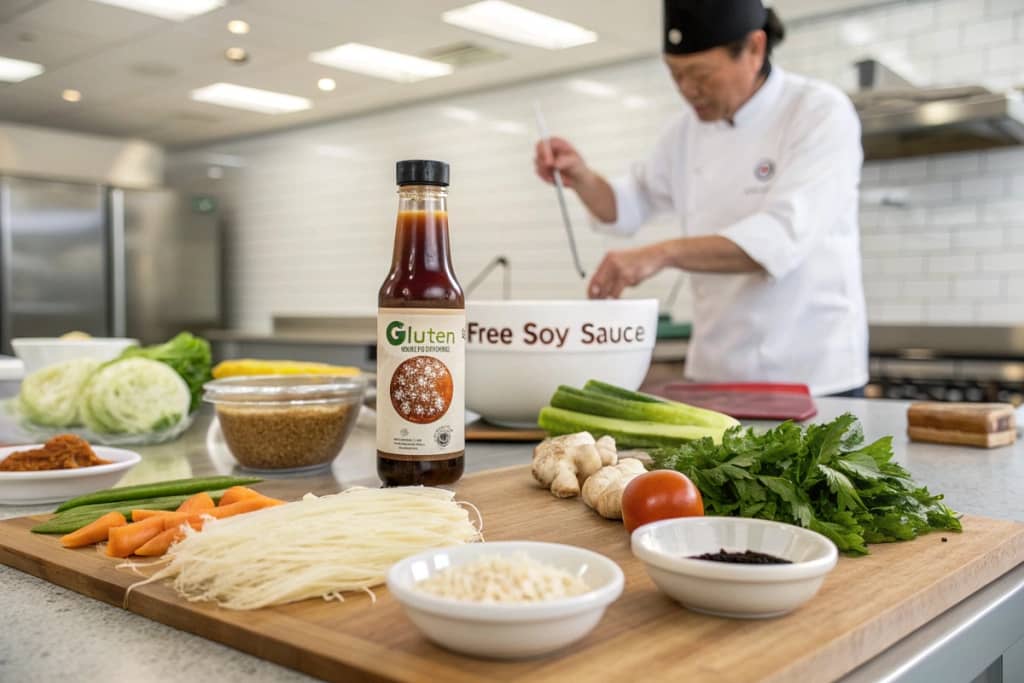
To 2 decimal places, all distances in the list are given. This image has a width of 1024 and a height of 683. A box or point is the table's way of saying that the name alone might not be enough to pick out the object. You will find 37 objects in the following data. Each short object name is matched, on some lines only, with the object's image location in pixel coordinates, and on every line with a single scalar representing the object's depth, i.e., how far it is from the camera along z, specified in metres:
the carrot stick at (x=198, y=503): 0.89
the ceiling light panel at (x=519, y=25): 4.38
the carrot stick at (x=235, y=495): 0.92
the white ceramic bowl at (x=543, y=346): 1.47
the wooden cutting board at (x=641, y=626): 0.57
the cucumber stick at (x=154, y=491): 0.96
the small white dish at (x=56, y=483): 1.01
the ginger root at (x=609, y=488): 0.94
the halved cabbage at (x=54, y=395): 1.44
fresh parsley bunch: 0.86
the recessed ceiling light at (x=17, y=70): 5.31
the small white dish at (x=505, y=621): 0.55
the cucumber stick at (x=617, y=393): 1.39
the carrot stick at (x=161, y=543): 0.80
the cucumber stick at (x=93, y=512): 0.88
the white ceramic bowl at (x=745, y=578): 0.62
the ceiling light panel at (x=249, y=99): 6.02
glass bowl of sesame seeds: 1.19
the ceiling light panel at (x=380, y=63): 5.13
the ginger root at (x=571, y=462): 1.05
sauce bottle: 0.98
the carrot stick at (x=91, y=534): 0.83
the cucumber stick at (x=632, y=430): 1.27
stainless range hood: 3.33
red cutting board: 1.67
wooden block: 1.49
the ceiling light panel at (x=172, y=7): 4.23
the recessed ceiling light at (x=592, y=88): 5.32
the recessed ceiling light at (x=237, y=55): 4.95
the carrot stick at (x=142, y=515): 0.87
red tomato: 0.84
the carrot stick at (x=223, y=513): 0.82
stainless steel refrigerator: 6.60
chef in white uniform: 2.25
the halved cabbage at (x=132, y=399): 1.40
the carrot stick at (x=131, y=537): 0.80
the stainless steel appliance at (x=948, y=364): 3.55
